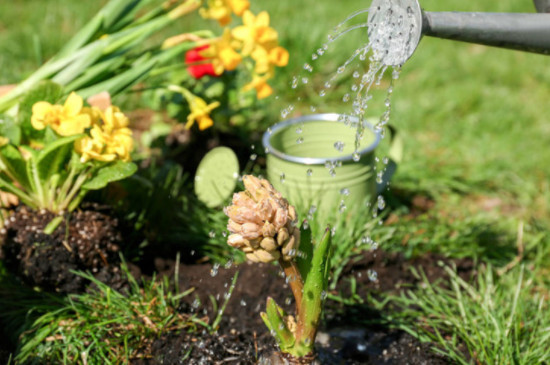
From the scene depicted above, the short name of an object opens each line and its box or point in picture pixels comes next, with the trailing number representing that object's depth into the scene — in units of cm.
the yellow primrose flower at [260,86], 197
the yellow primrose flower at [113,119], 165
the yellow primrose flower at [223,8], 194
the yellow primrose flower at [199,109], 189
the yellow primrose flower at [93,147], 158
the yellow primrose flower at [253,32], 191
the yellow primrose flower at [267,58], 194
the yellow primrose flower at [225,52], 193
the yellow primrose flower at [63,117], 161
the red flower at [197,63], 205
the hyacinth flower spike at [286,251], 106
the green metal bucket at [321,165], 188
